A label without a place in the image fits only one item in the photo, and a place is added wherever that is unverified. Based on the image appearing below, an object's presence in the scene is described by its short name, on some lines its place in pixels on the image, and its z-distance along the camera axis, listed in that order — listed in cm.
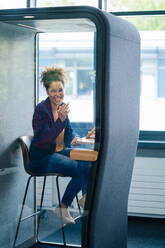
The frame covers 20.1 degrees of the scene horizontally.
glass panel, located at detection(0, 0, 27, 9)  443
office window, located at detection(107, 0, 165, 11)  431
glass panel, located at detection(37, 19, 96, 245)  278
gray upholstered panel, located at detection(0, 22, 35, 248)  291
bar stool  291
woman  281
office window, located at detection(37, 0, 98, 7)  438
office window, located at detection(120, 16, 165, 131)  442
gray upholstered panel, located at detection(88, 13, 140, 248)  273
